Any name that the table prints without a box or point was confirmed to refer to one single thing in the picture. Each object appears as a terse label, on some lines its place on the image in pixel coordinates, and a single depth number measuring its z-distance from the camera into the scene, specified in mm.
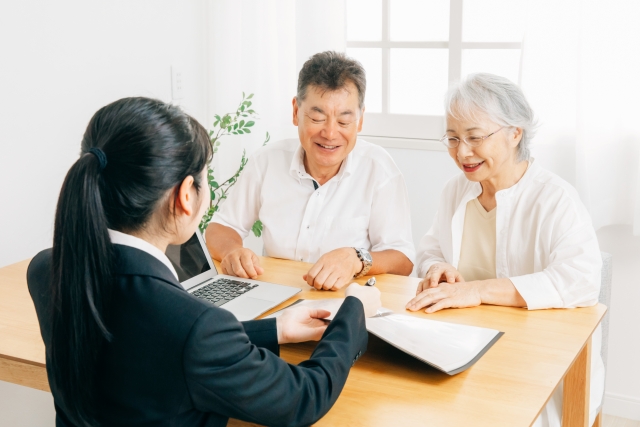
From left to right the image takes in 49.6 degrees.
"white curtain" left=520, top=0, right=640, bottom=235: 2387
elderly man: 2035
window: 2871
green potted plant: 3021
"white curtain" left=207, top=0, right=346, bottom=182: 3021
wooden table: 1136
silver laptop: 1622
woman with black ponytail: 946
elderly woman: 1597
